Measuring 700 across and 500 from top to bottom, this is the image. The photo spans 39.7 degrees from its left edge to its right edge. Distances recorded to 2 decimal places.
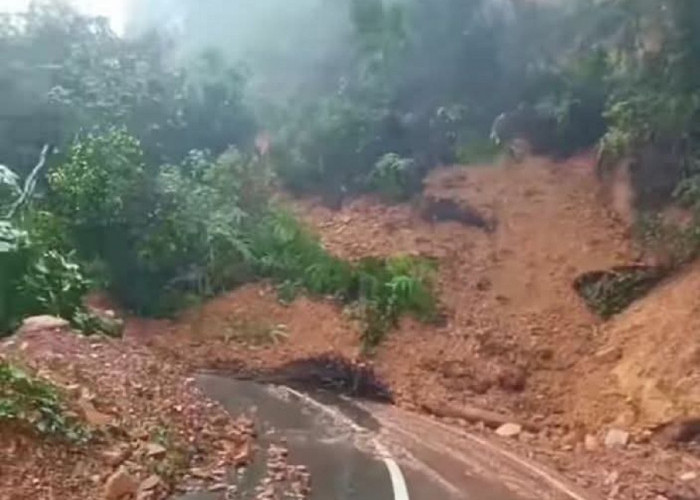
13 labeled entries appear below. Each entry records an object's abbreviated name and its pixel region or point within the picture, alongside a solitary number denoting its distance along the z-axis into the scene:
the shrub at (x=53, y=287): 10.84
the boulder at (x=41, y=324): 9.85
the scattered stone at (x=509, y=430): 10.52
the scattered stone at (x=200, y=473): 7.61
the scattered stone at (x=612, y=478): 8.45
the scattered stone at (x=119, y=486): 6.68
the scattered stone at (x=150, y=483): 6.93
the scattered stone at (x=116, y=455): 7.16
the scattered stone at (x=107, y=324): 11.70
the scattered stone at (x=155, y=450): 7.44
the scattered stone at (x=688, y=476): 8.54
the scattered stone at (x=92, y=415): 7.58
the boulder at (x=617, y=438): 9.62
